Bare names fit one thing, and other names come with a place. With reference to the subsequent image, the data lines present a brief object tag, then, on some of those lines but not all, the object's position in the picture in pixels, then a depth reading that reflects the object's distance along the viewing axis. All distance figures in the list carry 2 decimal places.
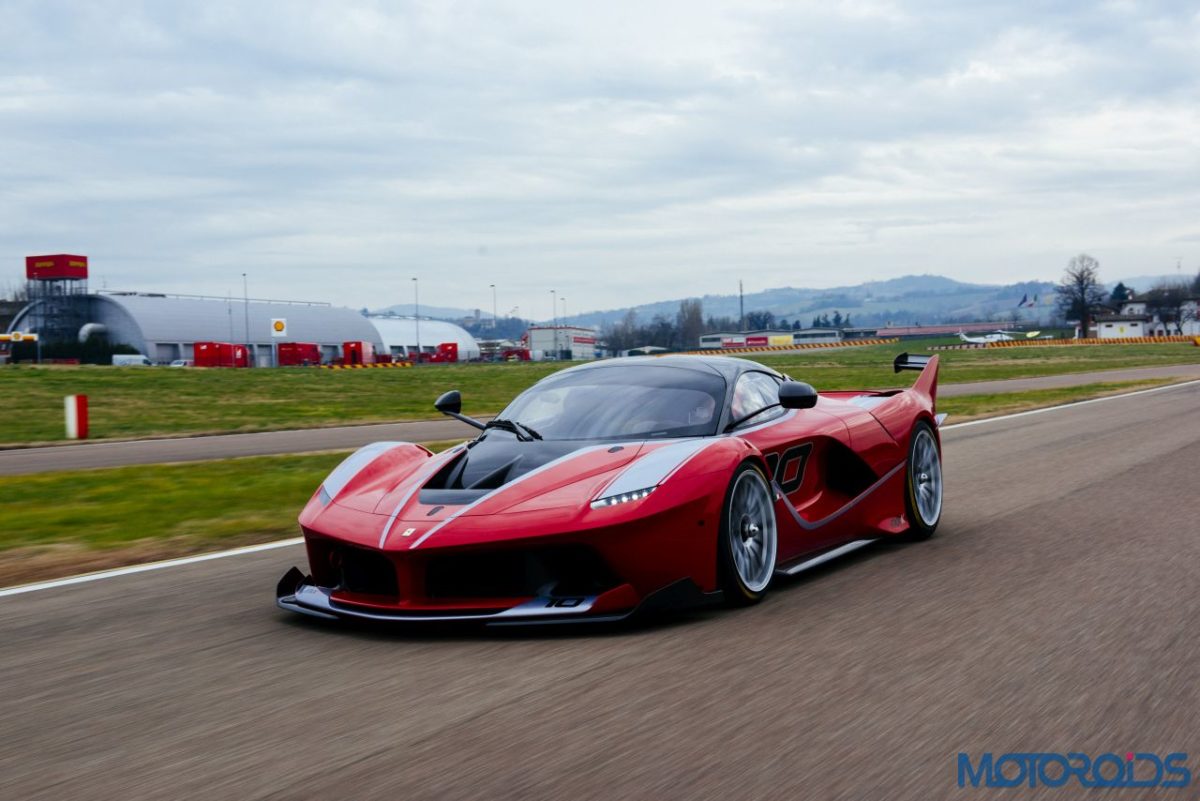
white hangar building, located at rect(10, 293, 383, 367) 97.50
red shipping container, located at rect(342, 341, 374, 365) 80.03
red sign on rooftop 96.81
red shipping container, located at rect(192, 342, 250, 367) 74.62
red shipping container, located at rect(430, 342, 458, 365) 98.69
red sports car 4.98
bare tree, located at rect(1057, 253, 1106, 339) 144.50
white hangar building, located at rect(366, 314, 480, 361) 128.38
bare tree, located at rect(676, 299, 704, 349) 153.00
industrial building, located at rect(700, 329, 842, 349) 116.25
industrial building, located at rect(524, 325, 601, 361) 110.25
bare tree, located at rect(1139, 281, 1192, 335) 151.00
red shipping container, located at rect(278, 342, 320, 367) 85.25
